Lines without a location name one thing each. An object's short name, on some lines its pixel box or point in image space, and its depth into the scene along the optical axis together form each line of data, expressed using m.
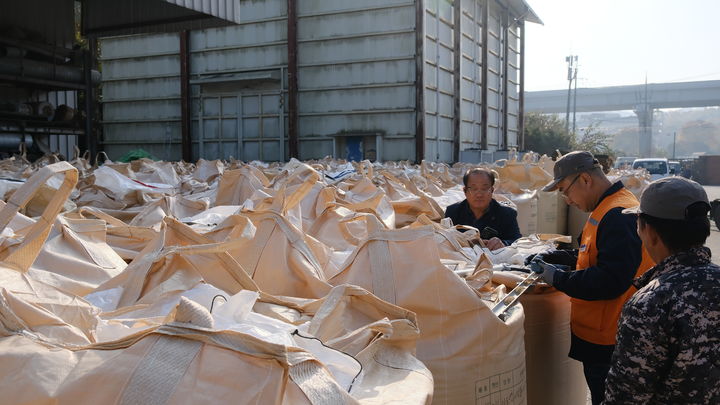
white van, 22.81
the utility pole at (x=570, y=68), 47.16
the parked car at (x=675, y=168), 24.98
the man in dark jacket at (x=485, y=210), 4.02
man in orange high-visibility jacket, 2.37
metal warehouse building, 15.86
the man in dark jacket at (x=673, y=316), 1.66
